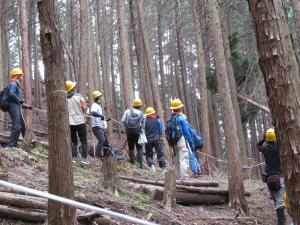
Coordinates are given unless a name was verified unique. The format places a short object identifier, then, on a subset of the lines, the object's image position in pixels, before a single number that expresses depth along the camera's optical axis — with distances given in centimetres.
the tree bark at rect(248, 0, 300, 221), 302
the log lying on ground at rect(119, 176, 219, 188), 865
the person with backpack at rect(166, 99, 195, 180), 891
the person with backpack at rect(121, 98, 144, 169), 1120
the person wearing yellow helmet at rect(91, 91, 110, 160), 1038
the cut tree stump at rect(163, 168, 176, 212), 719
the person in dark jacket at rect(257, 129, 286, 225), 758
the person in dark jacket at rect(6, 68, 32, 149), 902
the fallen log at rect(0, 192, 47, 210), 525
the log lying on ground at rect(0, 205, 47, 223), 508
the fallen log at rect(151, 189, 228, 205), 769
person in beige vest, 959
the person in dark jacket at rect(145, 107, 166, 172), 1166
